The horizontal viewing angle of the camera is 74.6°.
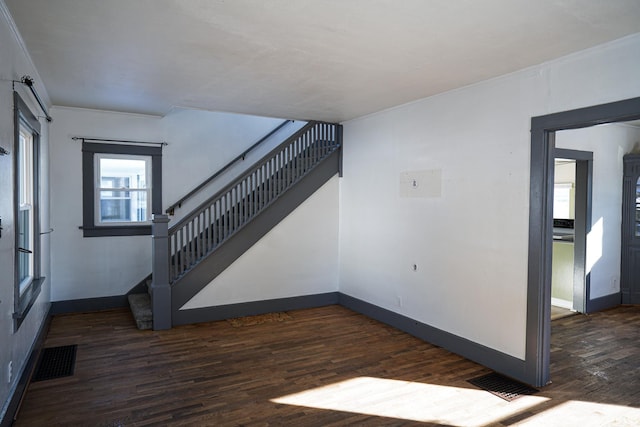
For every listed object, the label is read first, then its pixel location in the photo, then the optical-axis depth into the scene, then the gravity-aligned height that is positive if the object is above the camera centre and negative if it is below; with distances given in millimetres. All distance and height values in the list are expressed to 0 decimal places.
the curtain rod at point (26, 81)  3012 +846
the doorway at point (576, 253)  5723 -710
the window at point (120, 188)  5691 +143
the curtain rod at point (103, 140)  5578 +794
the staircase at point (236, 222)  4984 -298
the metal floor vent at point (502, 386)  3383 -1543
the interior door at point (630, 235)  6121 -466
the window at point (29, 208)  3549 -93
